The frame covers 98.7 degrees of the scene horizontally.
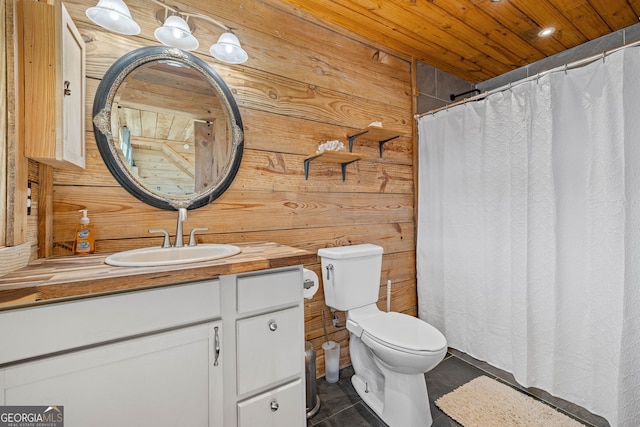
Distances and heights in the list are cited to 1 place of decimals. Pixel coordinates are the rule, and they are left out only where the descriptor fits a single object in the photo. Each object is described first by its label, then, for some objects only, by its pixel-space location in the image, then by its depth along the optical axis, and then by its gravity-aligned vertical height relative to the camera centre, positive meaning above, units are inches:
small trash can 57.9 -35.6
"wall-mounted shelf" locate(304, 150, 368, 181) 63.5 +13.7
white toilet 50.1 -24.0
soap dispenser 43.0 -4.1
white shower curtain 50.6 -4.2
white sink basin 39.7 -6.4
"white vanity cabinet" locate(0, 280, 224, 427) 26.8 -15.8
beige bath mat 54.1 -41.0
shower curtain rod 51.8 +30.5
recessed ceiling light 72.2 +48.4
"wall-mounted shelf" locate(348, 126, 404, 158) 70.2 +21.3
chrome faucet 48.1 -2.4
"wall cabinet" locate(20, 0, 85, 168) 34.5 +17.0
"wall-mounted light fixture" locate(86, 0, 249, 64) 41.3 +30.8
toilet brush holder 67.7 -36.6
